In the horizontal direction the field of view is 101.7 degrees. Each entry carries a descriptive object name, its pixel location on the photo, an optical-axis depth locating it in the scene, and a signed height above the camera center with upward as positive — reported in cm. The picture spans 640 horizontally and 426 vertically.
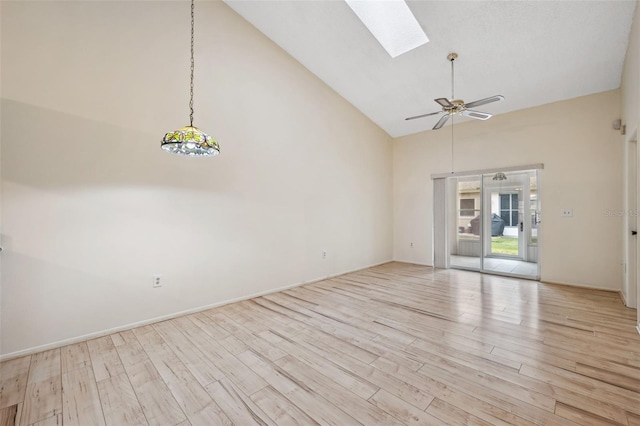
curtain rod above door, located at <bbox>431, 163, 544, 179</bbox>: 490 +95
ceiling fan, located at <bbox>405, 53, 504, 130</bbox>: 345 +150
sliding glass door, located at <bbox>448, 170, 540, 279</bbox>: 538 -6
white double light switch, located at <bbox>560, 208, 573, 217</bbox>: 458 +9
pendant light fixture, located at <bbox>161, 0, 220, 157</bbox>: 221 +63
